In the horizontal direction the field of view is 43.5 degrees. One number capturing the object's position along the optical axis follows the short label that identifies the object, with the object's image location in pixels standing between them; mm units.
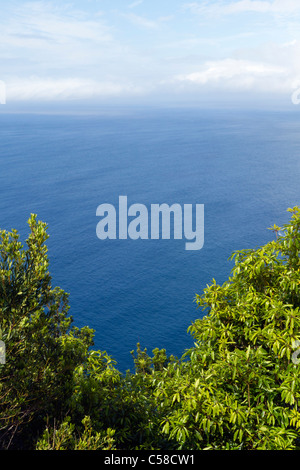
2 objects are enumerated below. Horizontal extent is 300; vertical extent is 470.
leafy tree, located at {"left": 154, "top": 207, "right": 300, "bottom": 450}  9812
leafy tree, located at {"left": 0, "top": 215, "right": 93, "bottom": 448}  10352
